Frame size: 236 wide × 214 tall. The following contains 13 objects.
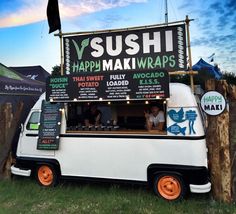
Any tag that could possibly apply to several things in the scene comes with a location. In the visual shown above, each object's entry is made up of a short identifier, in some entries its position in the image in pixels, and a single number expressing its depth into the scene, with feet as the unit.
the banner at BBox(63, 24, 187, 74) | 14.83
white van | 13.13
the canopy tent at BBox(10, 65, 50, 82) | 34.54
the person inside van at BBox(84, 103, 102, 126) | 16.82
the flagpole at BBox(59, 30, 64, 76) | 16.56
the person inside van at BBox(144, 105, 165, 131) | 14.09
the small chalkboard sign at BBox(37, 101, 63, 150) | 15.37
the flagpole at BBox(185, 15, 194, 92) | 14.16
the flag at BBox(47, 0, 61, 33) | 17.20
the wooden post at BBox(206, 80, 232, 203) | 13.12
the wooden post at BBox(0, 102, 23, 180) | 17.20
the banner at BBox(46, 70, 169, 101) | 13.22
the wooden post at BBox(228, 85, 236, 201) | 13.25
